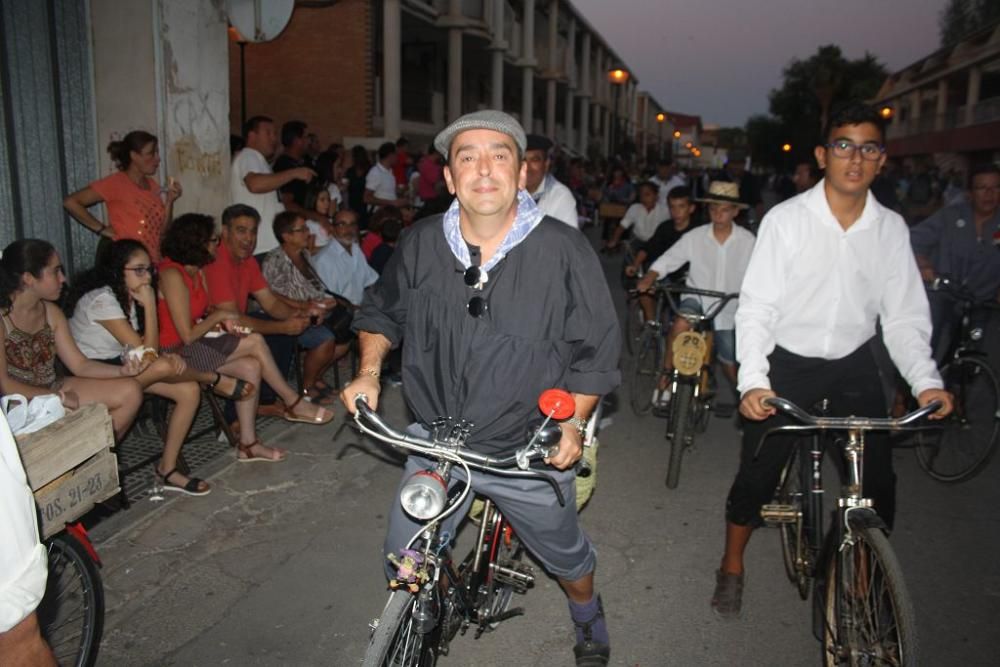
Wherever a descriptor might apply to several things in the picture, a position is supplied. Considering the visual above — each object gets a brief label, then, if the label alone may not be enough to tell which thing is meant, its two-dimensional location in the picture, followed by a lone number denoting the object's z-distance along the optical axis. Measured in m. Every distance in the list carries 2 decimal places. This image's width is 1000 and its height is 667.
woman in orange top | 6.16
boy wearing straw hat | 6.07
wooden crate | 2.93
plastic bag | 3.18
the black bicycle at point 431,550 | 2.36
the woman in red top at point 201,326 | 5.55
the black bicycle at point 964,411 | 5.58
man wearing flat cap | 2.71
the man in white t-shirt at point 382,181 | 12.19
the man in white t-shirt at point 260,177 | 7.84
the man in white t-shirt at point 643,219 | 10.03
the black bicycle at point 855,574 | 2.68
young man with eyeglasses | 3.35
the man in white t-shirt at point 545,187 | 5.90
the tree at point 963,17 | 57.12
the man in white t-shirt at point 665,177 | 14.98
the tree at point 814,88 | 67.81
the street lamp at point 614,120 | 57.91
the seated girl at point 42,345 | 4.30
